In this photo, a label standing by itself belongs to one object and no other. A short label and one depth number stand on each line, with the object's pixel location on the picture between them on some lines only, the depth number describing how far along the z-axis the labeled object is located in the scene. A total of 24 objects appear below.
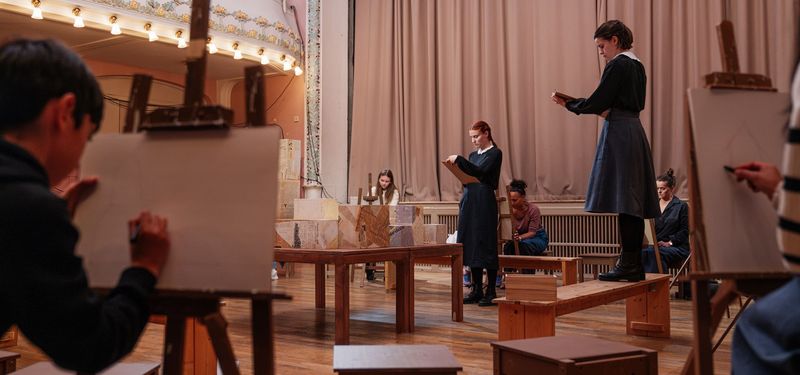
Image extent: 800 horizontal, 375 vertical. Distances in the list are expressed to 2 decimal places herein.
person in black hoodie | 1.06
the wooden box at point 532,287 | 2.92
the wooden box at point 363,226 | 3.78
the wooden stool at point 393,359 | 1.79
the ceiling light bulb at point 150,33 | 7.23
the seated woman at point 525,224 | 6.00
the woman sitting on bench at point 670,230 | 5.14
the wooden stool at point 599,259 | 5.54
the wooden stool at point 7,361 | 2.03
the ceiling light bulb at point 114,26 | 6.93
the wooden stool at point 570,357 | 2.01
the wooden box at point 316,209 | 3.89
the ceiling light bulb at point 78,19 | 6.62
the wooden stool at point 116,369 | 1.87
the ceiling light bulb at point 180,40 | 7.56
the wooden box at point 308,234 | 3.73
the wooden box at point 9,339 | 3.47
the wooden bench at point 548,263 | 4.71
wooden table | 3.52
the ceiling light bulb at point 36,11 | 6.27
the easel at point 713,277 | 1.69
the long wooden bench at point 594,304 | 2.93
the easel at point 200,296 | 1.46
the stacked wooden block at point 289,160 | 7.79
